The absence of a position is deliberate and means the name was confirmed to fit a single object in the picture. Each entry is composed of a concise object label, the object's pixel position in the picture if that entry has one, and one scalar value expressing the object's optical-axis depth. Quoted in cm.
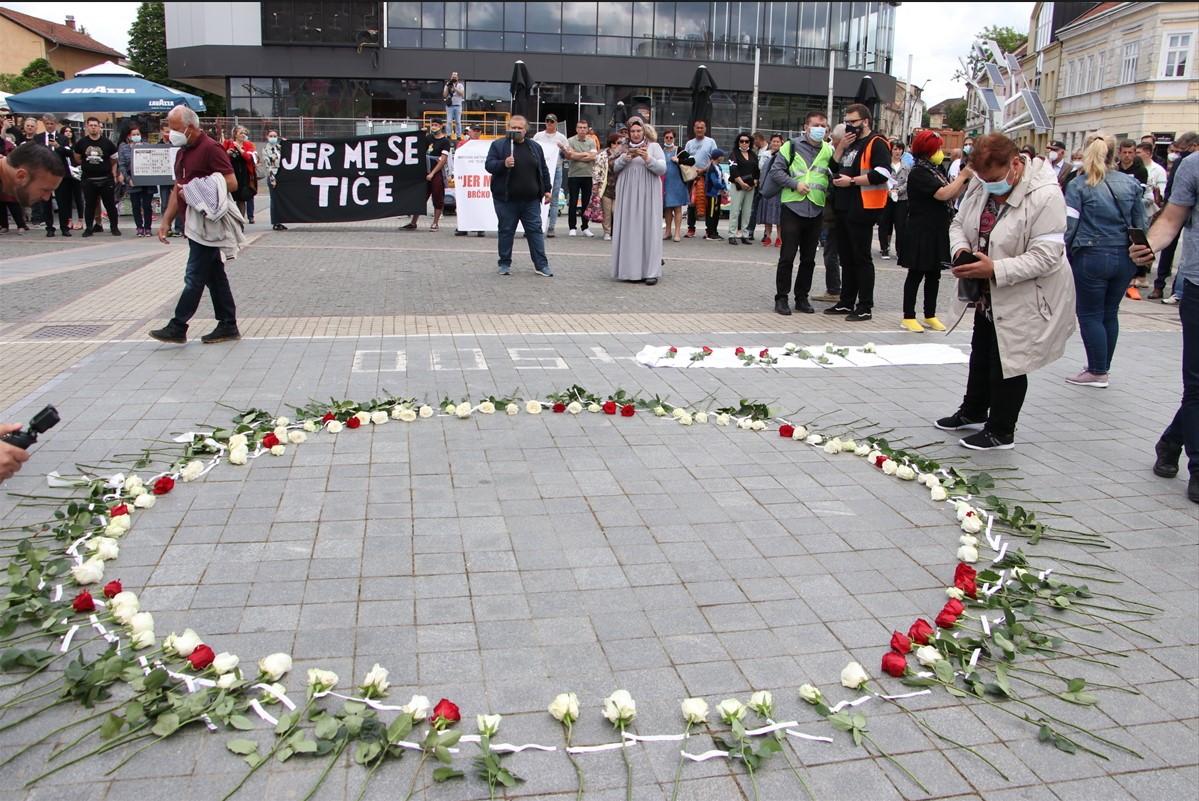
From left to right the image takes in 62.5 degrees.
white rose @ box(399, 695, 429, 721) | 302
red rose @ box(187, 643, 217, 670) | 324
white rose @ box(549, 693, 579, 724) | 304
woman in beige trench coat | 573
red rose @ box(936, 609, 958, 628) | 373
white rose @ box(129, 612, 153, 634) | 345
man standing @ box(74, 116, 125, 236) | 1688
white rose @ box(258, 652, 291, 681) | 320
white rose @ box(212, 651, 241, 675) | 322
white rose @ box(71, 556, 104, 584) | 386
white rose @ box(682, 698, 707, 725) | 307
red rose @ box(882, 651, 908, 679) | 340
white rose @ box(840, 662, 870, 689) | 331
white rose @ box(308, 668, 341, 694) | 313
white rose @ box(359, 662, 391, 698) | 314
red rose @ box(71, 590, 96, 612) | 362
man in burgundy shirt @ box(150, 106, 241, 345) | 811
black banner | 1869
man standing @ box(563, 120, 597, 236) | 1747
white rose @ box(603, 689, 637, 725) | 304
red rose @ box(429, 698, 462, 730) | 296
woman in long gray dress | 1240
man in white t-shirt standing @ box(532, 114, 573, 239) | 1722
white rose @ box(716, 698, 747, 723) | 308
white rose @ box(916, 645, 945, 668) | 347
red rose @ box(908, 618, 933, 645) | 359
